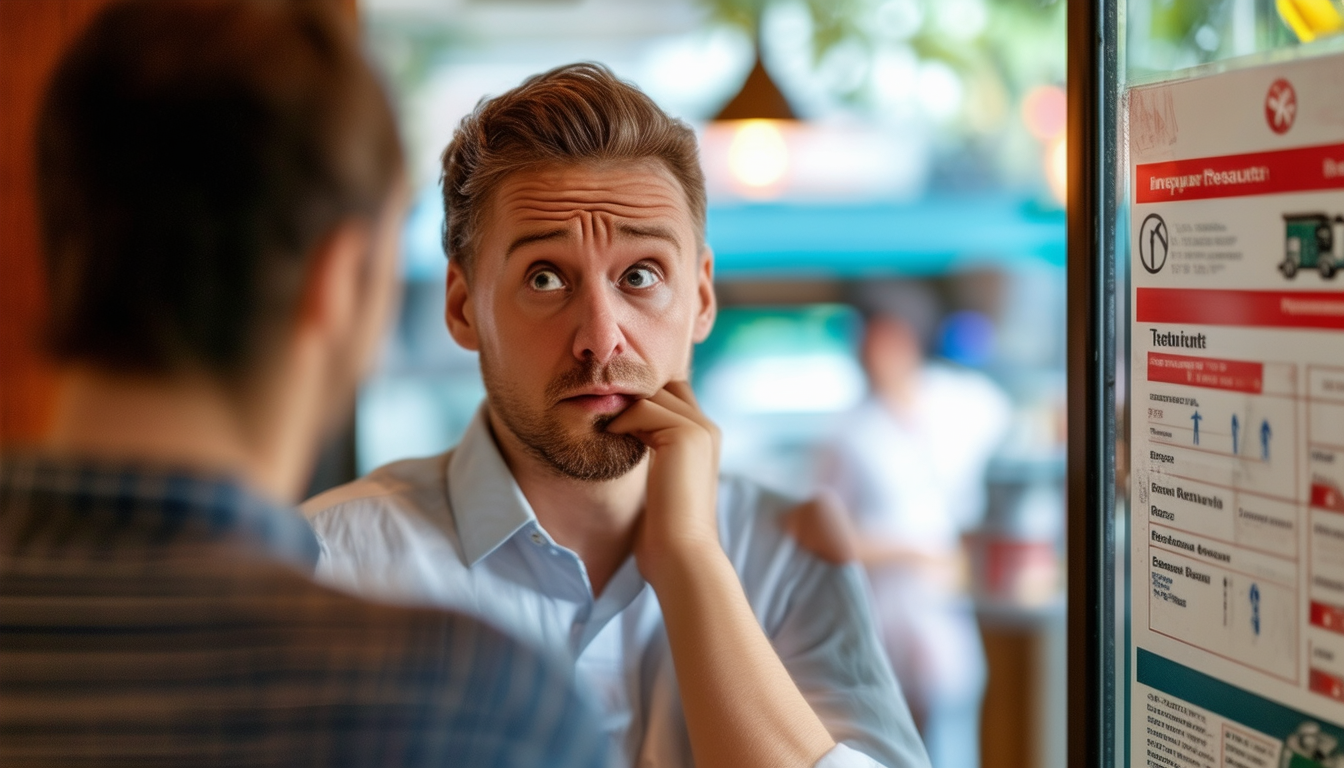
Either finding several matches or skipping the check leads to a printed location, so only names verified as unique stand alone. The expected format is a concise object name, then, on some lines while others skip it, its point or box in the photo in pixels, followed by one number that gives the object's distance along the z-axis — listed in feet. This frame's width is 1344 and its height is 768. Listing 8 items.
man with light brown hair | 4.29
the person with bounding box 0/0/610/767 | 2.30
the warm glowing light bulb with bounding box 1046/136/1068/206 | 11.65
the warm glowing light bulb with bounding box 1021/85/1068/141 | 16.17
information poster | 3.01
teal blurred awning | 12.28
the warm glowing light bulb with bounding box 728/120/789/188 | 10.61
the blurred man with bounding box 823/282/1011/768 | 11.10
